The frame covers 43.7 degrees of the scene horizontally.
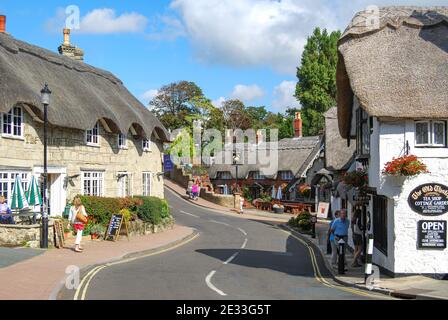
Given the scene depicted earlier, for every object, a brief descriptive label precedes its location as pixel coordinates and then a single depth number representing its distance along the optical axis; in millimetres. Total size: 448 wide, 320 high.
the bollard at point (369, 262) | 14055
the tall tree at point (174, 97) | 81000
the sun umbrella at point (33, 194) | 20706
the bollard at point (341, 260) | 15812
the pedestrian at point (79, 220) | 19422
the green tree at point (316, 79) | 68438
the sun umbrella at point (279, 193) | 49281
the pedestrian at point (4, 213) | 19719
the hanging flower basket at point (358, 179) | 17547
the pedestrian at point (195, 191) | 50594
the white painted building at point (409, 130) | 14953
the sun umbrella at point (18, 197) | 20094
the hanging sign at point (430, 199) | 14930
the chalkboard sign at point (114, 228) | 23328
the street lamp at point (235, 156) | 48456
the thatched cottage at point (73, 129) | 22000
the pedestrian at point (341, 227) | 17281
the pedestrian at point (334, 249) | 17670
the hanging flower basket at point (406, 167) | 14602
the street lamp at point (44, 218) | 19172
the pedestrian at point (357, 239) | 17219
